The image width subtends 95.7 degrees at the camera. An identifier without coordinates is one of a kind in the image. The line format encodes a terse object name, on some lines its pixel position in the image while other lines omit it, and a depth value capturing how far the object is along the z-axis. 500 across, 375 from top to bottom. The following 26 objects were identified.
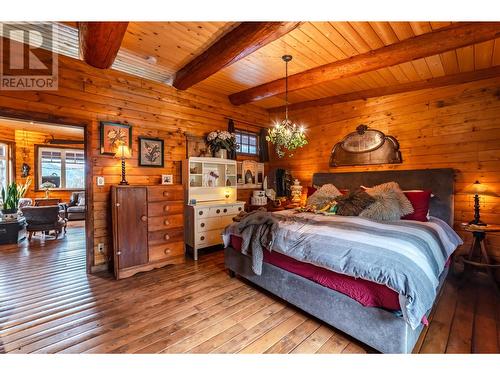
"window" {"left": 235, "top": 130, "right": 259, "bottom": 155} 4.85
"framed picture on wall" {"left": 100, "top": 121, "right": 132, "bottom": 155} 3.10
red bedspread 1.55
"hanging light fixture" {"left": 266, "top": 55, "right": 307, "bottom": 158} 3.08
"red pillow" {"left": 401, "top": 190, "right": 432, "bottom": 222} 2.87
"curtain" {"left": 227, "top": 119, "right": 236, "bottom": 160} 4.51
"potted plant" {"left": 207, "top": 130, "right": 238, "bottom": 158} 4.18
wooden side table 2.66
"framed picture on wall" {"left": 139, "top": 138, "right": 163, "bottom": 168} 3.49
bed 1.53
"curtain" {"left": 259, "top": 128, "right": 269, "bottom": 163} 5.20
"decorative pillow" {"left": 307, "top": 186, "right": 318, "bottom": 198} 4.12
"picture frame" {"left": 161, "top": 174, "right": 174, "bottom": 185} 3.70
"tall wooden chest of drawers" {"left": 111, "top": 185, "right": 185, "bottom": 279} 2.86
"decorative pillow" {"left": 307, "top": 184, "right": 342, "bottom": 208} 3.53
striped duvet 1.46
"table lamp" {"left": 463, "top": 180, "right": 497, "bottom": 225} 2.75
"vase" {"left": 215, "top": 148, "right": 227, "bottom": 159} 4.26
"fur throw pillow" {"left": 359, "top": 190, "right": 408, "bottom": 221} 2.74
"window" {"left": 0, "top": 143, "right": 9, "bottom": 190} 6.22
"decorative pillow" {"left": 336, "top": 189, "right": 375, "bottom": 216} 2.95
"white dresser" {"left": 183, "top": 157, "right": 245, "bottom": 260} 3.66
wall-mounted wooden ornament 3.71
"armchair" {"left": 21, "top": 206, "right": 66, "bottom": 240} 4.54
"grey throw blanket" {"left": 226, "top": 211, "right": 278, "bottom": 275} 2.33
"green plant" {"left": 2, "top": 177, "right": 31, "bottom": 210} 4.64
